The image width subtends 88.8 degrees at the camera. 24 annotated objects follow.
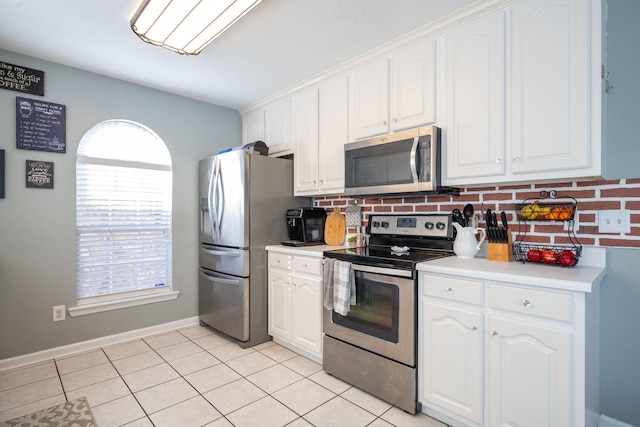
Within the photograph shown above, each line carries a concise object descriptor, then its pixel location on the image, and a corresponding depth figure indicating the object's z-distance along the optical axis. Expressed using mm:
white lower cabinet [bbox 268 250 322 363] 2527
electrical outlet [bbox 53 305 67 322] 2709
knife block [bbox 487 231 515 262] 1934
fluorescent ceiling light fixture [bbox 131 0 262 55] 1866
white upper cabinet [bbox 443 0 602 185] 1570
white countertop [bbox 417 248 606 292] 1396
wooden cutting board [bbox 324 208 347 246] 3041
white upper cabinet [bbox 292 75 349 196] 2732
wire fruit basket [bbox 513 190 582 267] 1762
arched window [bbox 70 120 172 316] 2887
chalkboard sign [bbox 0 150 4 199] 2473
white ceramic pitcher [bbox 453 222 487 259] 2115
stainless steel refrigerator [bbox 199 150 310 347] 2873
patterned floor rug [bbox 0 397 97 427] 1826
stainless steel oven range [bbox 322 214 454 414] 1891
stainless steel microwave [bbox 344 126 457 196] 2070
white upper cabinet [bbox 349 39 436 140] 2162
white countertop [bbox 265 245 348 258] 2524
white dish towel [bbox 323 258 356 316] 2154
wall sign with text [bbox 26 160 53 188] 2594
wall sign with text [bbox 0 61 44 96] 2496
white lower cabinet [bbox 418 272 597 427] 1393
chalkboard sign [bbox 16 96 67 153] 2559
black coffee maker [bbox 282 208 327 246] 2984
